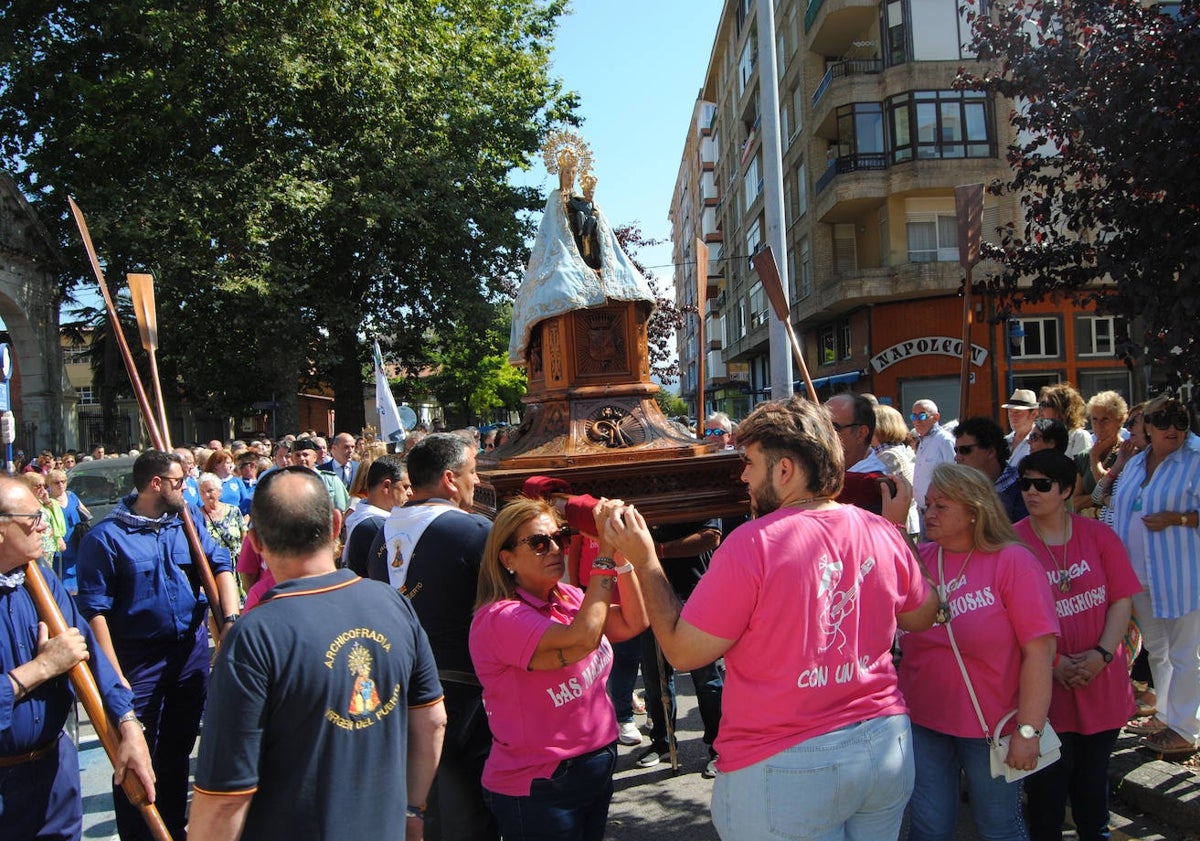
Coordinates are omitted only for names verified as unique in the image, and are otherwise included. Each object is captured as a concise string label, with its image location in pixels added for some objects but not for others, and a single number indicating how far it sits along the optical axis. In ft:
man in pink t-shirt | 7.64
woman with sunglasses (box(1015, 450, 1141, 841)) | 11.27
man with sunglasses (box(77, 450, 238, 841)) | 13.07
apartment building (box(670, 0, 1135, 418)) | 77.51
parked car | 40.68
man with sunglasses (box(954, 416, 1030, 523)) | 14.49
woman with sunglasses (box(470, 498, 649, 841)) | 8.91
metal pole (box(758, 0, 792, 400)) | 27.66
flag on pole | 34.24
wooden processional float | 13.93
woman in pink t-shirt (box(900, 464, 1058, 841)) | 9.69
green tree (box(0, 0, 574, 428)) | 56.08
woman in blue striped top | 15.83
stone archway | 63.26
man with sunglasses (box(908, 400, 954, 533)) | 22.15
